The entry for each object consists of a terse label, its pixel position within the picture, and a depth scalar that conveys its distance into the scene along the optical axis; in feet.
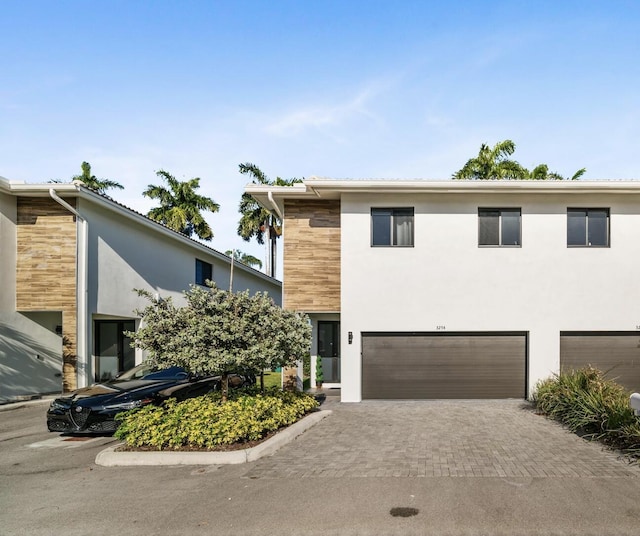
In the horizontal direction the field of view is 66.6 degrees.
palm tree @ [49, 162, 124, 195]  100.37
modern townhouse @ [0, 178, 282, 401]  47.01
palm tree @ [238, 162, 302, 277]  121.70
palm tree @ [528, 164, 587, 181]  83.71
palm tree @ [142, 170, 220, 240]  110.52
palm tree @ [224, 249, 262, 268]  163.17
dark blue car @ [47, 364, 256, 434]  29.91
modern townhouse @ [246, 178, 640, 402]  43.50
